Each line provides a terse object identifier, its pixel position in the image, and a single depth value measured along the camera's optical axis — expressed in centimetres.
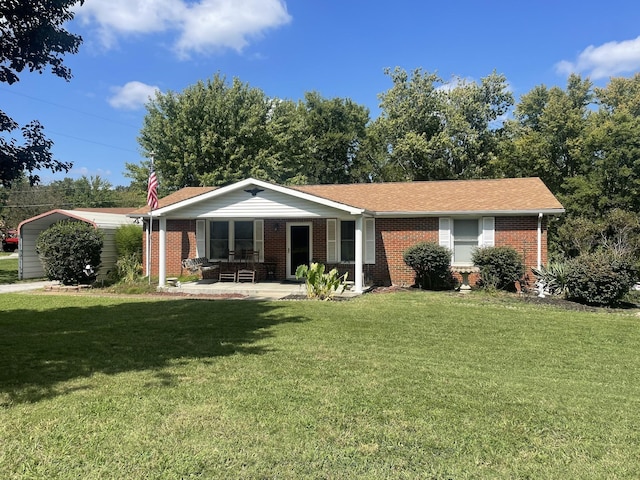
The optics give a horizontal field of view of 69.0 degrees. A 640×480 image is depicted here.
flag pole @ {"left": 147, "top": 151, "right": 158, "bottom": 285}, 1533
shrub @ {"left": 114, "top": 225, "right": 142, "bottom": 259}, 1902
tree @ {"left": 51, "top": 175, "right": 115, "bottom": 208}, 6125
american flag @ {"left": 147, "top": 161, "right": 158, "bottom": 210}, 1533
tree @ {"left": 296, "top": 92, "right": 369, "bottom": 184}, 3756
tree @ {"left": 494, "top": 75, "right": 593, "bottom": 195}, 2783
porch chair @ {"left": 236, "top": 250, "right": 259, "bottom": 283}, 1664
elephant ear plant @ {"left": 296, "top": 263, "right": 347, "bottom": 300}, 1259
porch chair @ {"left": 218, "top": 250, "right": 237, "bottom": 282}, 1675
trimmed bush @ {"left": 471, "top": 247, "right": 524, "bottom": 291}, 1377
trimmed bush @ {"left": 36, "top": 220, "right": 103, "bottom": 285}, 1588
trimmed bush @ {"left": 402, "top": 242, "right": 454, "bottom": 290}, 1434
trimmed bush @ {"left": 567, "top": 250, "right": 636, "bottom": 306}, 1128
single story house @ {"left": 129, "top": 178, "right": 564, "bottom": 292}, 1417
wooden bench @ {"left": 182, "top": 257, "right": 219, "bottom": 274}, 1531
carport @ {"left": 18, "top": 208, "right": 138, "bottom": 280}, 1845
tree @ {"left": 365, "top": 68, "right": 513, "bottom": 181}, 3204
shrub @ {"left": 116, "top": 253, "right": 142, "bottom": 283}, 1686
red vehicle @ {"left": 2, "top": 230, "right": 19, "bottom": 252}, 3947
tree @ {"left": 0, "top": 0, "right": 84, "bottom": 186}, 695
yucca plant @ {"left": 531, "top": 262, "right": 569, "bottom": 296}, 1279
